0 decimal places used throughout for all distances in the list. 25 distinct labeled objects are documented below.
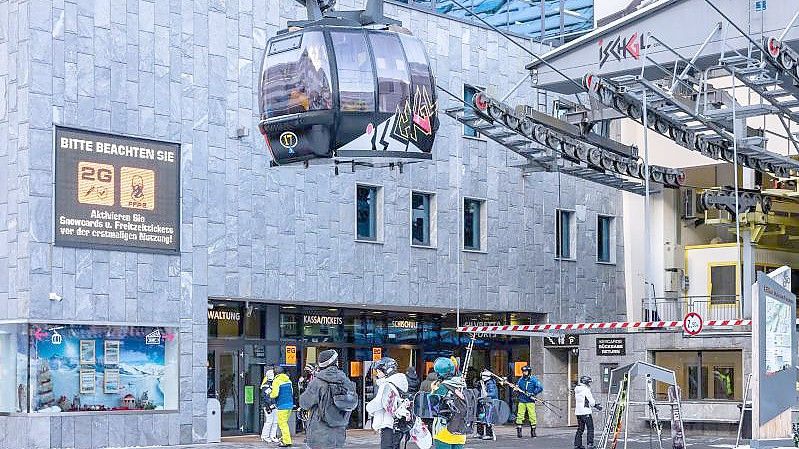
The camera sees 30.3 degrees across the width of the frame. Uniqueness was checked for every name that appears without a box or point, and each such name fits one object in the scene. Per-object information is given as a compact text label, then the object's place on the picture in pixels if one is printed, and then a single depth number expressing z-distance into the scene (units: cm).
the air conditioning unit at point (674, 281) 3825
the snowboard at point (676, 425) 2362
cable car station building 2678
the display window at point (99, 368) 2673
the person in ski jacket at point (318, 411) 1454
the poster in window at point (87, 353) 2744
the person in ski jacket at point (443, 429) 1622
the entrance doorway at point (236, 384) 3105
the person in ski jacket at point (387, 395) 1725
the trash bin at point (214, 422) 2933
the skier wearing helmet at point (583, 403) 2559
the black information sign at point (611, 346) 3359
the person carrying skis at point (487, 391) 3070
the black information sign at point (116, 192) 2711
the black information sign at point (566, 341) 3516
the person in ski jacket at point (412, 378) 2842
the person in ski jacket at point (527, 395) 3175
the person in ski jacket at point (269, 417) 2884
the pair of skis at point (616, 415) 2345
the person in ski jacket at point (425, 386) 2680
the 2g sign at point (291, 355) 3281
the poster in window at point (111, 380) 2781
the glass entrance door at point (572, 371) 3684
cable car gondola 2264
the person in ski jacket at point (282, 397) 2783
